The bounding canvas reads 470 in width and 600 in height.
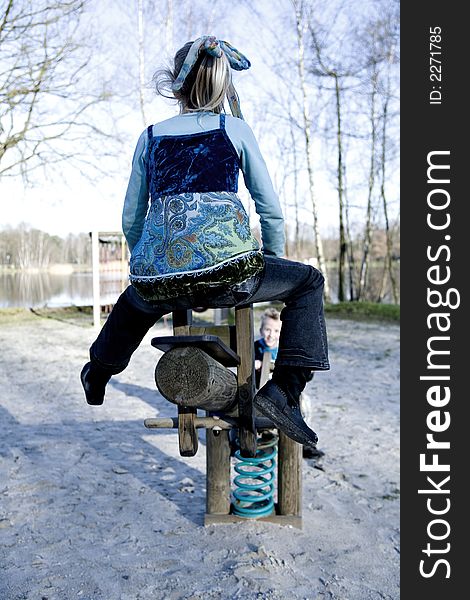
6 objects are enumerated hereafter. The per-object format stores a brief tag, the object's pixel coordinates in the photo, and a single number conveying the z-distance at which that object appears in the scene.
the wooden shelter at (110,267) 14.96
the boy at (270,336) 5.14
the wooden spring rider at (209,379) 2.32
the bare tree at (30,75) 15.18
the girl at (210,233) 2.13
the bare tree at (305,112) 16.67
